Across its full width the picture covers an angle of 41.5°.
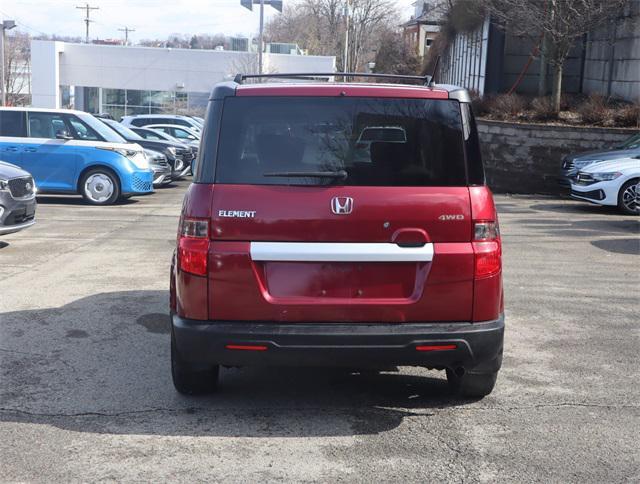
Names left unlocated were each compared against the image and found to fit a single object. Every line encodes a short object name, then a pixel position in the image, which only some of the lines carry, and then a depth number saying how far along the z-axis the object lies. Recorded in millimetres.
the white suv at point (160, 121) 26334
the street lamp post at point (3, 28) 39150
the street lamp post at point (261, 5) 35594
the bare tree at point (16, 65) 57788
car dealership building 52188
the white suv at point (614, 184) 15773
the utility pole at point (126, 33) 107000
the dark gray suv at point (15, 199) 10383
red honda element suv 4641
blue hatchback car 16562
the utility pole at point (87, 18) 88250
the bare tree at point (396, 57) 63719
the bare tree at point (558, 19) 21609
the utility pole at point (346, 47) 54141
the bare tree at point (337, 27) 74381
